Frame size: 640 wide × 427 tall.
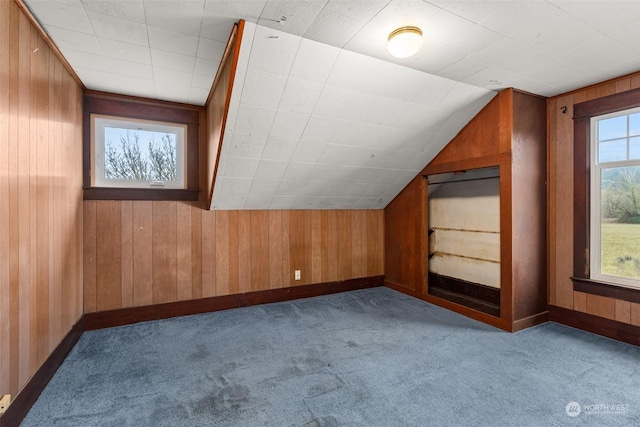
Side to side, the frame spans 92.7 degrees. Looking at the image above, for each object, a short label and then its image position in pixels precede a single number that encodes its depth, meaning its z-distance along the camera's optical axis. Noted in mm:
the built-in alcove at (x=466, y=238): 3518
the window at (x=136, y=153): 2893
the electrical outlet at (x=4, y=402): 1415
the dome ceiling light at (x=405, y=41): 1807
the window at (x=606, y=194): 2529
